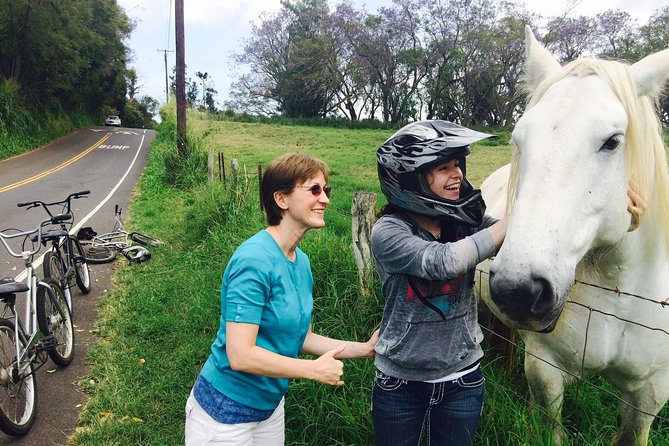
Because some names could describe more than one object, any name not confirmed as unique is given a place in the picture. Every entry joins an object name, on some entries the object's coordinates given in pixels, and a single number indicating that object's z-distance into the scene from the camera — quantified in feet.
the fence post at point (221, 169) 30.55
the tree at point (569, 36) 94.17
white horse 4.32
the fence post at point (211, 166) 32.21
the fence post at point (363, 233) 11.36
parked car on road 120.57
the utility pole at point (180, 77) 40.32
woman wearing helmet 5.08
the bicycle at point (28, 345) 10.27
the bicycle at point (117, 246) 22.36
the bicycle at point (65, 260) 15.90
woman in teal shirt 4.98
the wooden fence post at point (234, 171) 23.82
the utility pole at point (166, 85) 159.12
